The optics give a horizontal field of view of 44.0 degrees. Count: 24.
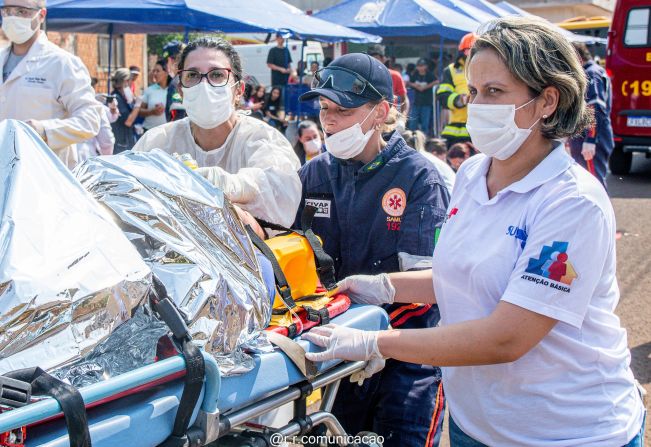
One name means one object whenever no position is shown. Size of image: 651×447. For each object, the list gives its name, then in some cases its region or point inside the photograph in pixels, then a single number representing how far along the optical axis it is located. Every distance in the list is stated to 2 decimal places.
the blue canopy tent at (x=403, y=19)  12.36
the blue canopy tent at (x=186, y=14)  8.59
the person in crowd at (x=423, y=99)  15.17
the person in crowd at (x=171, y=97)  7.62
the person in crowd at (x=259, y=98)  12.77
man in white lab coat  4.49
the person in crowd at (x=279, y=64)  14.07
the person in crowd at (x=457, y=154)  7.17
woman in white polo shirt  1.81
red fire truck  11.59
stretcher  1.55
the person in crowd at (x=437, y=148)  7.11
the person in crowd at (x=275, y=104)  13.52
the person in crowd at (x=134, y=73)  12.70
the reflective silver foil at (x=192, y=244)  1.87
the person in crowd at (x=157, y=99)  10.41
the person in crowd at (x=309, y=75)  15.23
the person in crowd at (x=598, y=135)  7.42
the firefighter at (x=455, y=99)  8.38
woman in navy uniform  2.69
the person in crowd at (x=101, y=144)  6.26
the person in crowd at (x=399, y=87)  7.03
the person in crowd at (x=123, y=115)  10.11
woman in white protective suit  2.75
